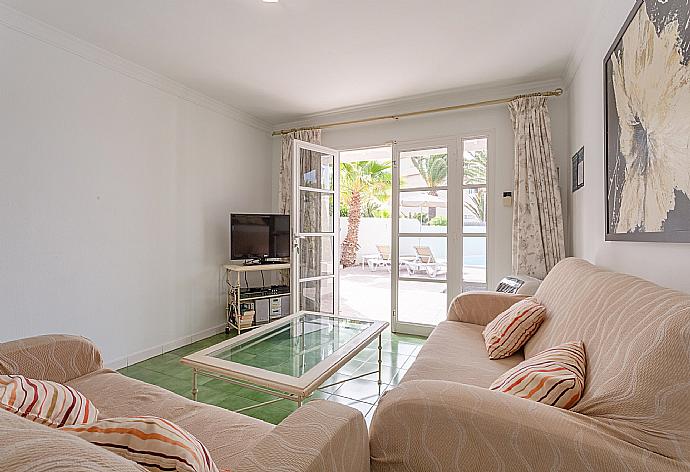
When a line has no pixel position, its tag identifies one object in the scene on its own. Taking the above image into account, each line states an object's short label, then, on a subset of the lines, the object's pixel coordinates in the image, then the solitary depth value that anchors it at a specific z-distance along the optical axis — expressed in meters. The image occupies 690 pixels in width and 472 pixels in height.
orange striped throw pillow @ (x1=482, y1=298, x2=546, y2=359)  1.83
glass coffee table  1.74
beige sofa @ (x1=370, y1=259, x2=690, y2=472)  0.79
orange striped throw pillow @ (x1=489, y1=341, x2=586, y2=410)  1.00
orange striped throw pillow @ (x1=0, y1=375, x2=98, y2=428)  0.92
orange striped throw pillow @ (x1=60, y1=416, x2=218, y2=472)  0.63
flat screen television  3.93
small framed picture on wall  2.63
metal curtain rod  3.25
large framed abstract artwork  1.20
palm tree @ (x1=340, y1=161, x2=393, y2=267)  9.66
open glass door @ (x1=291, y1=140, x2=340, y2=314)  3.93
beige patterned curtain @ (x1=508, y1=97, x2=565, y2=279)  3.18
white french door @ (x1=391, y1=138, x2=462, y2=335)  3.72
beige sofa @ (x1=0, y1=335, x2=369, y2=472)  0.44
